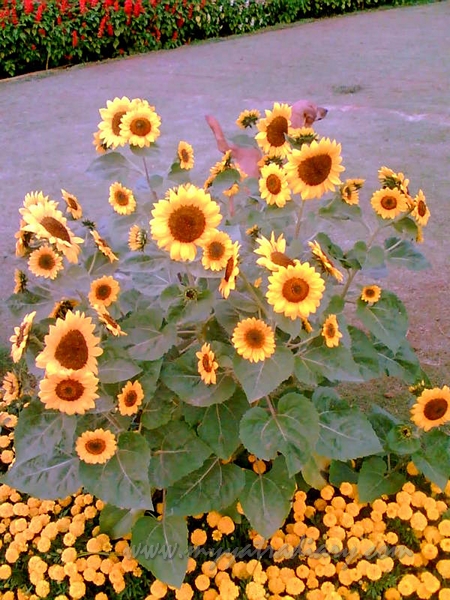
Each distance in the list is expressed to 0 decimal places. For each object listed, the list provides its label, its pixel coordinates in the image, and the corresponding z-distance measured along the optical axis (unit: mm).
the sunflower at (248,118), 2424
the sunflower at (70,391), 1684
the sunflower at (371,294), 2309
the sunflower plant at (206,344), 1761
